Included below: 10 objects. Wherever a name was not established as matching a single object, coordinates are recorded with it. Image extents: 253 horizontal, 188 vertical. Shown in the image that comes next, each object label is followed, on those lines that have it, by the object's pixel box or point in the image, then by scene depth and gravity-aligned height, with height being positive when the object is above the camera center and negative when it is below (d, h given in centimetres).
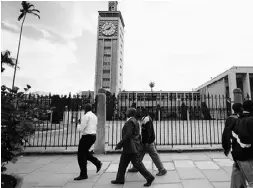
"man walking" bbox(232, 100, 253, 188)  253 -55
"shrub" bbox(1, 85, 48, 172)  270 -27
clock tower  7535 +2568
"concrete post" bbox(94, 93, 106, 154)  693 -81
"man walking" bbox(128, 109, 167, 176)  438 -98
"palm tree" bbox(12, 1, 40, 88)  2462 +1445
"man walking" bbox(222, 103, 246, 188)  277 -64
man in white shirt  426 -98
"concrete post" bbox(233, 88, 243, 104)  816 +63
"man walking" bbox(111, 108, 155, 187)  374 -107
